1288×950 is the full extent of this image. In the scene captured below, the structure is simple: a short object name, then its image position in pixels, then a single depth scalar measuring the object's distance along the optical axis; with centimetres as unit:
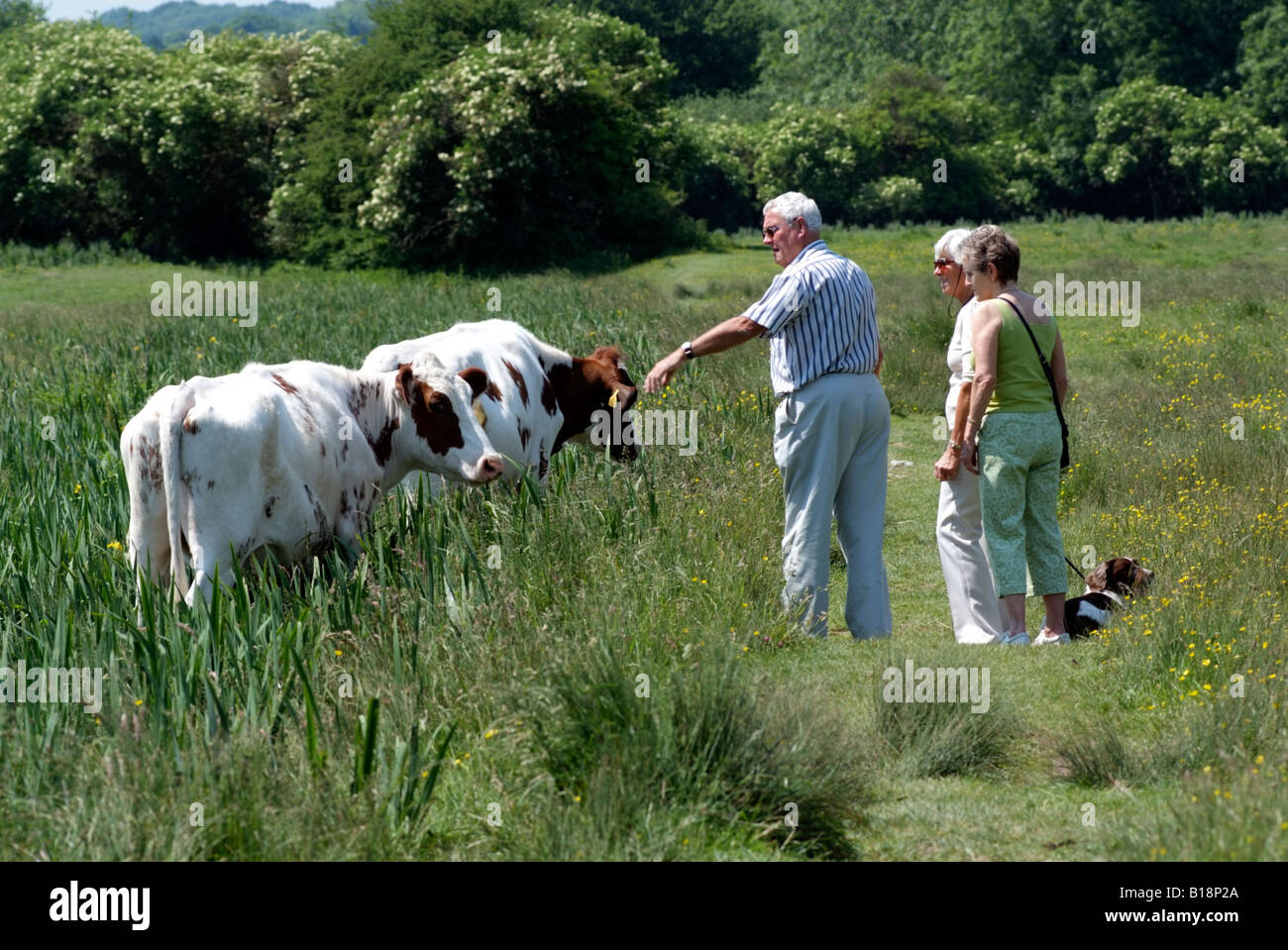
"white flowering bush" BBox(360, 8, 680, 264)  3425
